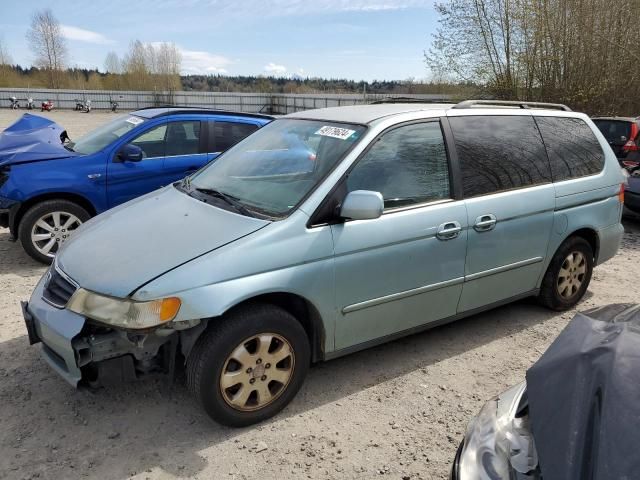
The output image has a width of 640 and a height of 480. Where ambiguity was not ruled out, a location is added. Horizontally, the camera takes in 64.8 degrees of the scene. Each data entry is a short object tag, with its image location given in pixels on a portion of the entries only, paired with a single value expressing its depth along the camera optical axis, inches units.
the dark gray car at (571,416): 55.6
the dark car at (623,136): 318.7
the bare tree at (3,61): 2476.9
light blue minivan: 104.7
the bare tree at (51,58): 2511.1
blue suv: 215.9
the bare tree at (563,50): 574.9
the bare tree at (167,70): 2571.4
